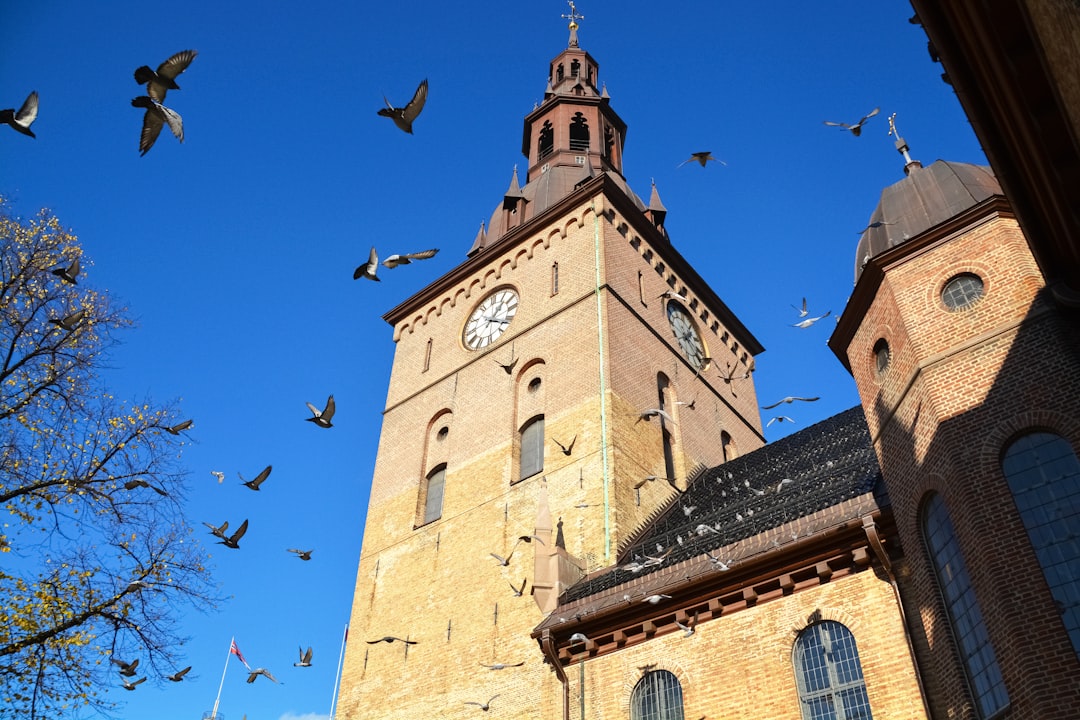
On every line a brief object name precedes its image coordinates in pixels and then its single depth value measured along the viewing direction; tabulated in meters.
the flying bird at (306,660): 15.31
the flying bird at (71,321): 12.38
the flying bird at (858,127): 11.29
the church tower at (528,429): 18.33
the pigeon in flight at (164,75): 8.88
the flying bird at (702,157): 13.17
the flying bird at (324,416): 13.07
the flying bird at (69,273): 11.86
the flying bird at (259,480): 12.69
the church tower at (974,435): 9.13
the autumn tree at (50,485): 12.59
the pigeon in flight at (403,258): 11.60
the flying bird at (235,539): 12.95
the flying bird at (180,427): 13.95
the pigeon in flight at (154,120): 8.81
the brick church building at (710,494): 10.09
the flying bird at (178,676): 13.65
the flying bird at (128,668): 13.08
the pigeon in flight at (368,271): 11.57
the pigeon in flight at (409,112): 10.19
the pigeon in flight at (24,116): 8.94
